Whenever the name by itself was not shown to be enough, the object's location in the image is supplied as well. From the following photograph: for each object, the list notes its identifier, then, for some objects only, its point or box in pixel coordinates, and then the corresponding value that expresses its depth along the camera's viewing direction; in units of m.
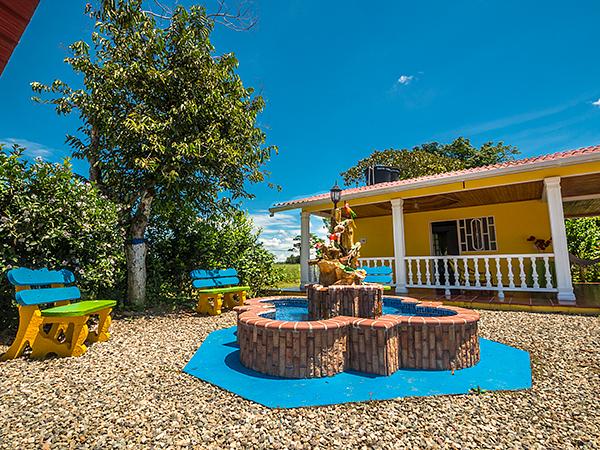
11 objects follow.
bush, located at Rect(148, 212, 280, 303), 7.84
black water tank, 13.61
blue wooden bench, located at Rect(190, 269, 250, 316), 6.76
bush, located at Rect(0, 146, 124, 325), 4.56
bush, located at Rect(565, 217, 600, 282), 10.52
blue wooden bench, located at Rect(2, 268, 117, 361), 3.71
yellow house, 6.48
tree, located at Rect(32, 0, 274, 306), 6.55
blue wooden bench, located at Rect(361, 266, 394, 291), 7.66
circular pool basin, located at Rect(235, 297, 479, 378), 3.03
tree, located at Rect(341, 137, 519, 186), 21.42
